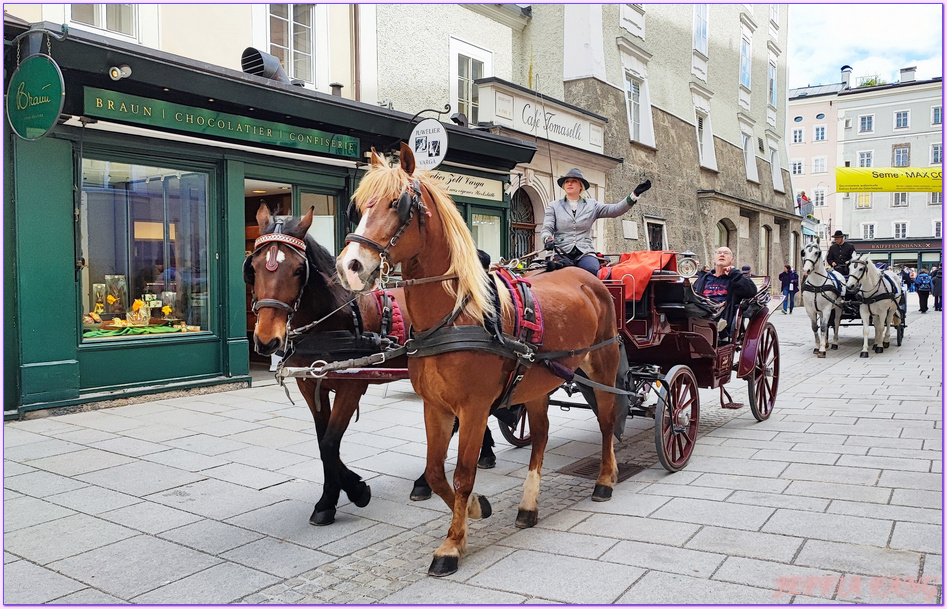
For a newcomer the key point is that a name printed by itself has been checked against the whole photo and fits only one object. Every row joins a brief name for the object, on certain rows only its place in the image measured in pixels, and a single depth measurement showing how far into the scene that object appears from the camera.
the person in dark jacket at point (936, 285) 27.75
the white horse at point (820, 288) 13.09
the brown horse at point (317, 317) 3.94
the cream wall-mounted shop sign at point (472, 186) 11.97
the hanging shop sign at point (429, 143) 9.04
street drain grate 5.51
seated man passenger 7.13
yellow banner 24.05
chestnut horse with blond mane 3.30
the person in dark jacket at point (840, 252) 14.45
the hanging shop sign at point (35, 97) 6.41
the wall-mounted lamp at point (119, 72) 7.26
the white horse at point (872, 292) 13.28
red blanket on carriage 5.71
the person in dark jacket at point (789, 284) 24.93
